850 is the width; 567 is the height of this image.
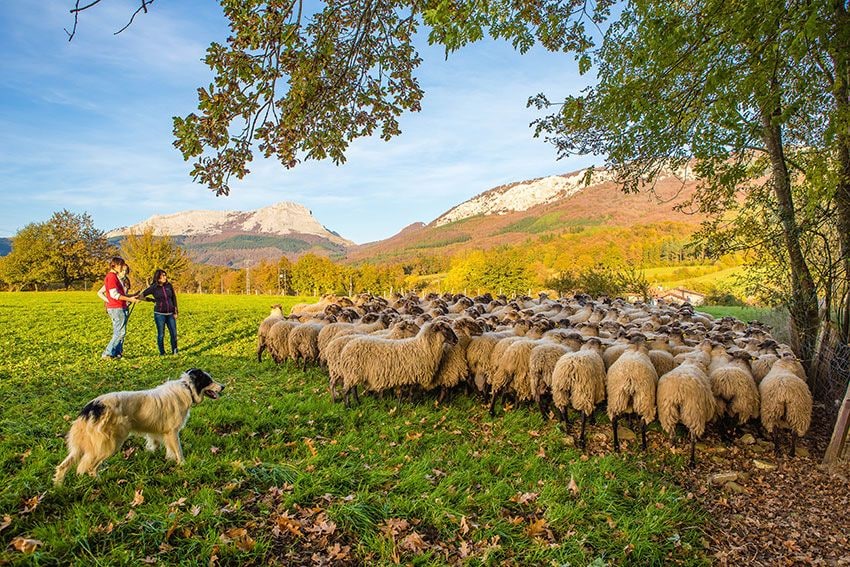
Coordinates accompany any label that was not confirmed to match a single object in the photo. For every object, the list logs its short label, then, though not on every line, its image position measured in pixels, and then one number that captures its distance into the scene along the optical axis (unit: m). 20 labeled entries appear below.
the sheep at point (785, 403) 6.45
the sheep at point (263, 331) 11.56
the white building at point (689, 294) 37.56
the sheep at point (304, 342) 10.59
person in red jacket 10.66
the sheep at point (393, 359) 8.04
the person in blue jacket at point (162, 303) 11.85
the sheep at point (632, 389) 6.57
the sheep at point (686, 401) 6.29
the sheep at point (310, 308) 14.68
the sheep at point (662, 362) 7.83
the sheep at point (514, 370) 8.04
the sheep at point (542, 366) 7.61
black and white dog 4.49
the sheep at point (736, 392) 6.75
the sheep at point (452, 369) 8.49
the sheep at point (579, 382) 6.87
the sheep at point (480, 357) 8.53
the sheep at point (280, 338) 10.98
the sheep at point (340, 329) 10.17
